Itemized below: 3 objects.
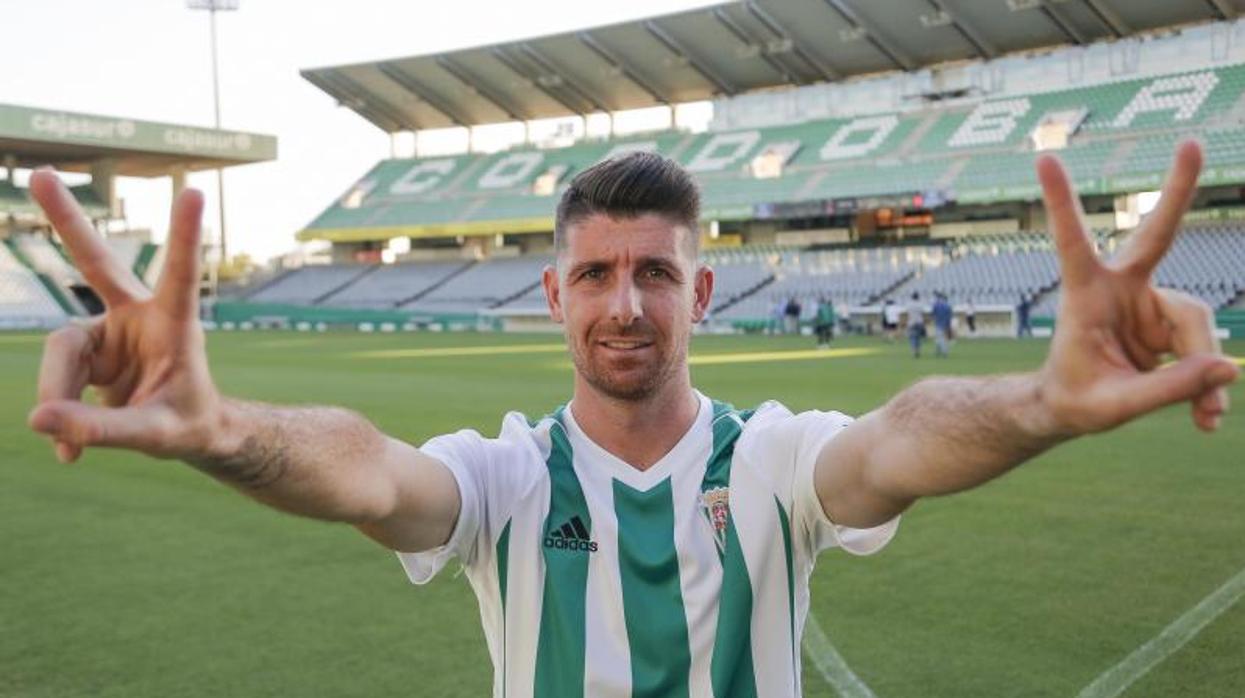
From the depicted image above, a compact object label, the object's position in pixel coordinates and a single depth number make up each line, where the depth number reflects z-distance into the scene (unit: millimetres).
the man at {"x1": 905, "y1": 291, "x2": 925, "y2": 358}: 26172
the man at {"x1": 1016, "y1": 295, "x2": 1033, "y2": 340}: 35969
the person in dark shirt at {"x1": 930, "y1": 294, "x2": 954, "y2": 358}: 25484
